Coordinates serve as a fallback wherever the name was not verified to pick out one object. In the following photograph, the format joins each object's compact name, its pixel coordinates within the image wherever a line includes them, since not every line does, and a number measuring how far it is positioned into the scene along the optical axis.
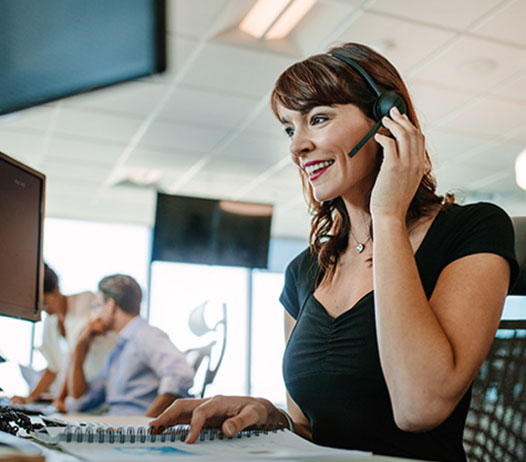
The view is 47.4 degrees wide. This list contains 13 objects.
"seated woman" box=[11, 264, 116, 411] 3.51
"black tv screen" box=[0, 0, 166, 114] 0.90
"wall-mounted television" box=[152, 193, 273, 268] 3.87
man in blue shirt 2.70
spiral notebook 0.58
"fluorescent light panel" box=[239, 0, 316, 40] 3.21
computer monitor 1.25
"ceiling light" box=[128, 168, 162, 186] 5.96
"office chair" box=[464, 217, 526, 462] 1.01
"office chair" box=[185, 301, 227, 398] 2.19
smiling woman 0.82
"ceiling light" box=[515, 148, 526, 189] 4.03
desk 0.56
